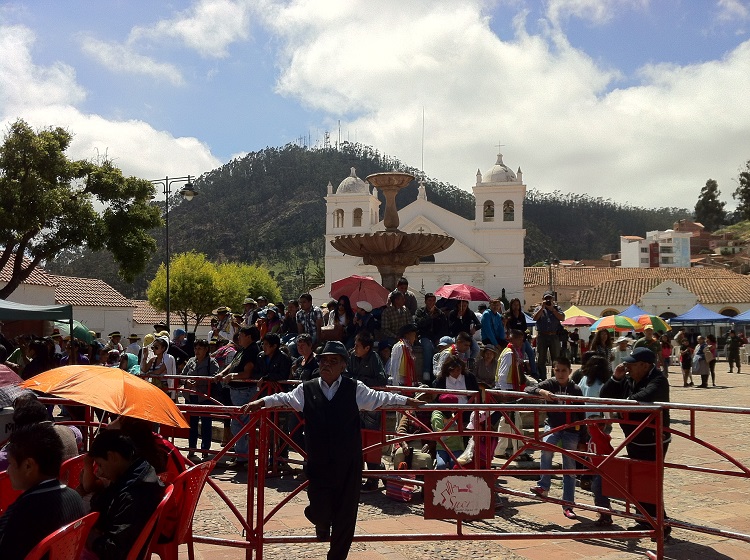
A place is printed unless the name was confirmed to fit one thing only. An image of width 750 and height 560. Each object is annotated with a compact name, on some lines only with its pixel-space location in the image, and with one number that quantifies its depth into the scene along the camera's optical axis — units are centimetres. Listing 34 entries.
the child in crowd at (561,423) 615
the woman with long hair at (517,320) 1169
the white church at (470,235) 5488
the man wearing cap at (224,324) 1497
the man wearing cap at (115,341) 1703
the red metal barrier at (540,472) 453
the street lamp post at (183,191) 2448
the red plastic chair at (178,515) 352
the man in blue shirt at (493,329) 1213
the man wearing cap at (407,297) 1094
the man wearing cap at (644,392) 542
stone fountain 1326
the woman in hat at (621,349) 1377
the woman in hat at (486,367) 930
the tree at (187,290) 5122
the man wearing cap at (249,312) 1347
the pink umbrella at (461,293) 1256
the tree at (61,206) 1900
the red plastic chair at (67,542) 271
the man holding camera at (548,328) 1269
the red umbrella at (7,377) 610
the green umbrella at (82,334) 1894
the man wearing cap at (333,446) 430
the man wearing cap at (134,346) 1709
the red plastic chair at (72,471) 415
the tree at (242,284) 5325
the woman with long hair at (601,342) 1507
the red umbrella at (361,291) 1203
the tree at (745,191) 8956
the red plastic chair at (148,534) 317
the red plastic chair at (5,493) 377
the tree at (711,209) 10225
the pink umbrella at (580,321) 2727
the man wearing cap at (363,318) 1089
